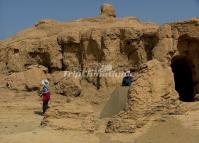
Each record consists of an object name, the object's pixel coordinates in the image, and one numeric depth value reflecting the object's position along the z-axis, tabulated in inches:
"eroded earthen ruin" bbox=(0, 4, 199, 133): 1085.1
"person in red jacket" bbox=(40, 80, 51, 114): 818.4
